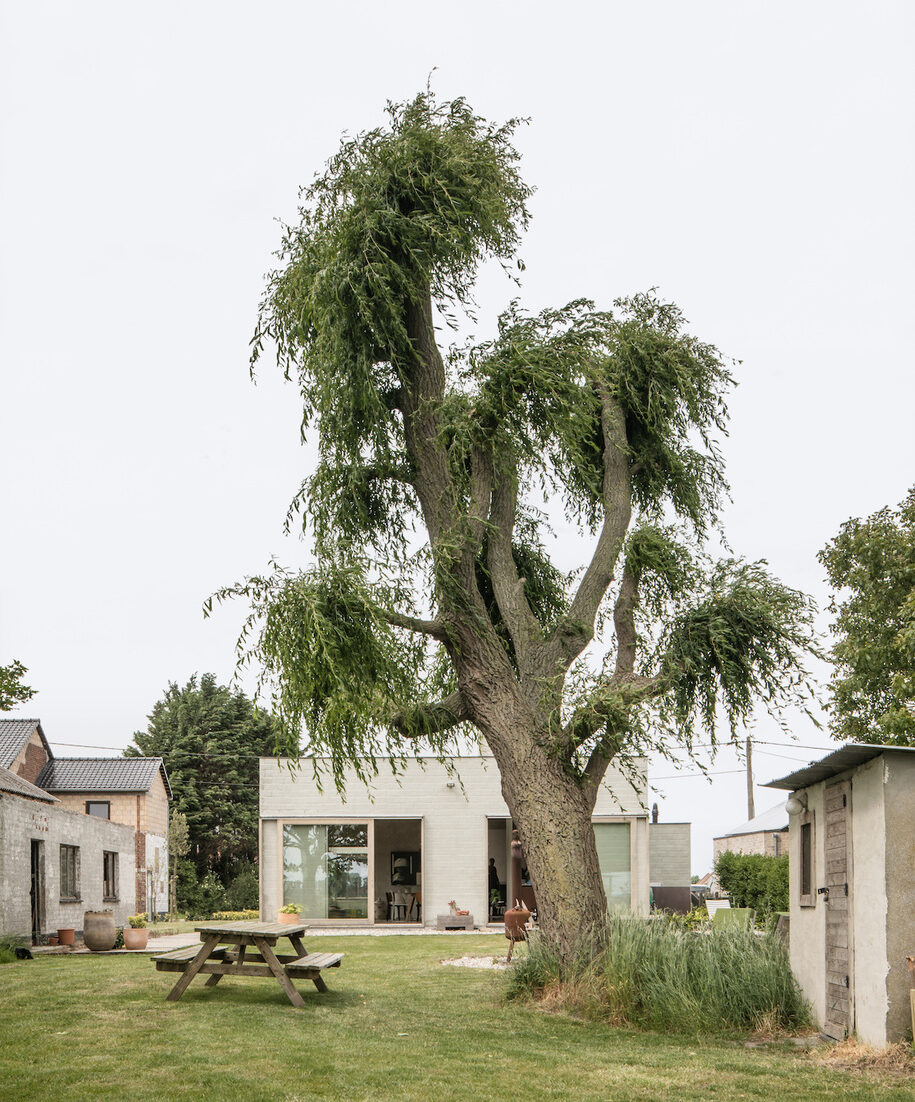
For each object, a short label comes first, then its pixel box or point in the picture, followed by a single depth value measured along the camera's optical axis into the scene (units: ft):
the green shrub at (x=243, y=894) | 132.67
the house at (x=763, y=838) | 84.07
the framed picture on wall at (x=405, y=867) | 82.79
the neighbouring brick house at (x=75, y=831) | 62.39
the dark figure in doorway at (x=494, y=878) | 84.02
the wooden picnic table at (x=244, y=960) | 34.42
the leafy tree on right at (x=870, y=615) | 77.61
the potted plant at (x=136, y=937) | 58.75
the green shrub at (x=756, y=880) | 78.64
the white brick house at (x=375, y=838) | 78.33
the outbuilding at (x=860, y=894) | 26.30
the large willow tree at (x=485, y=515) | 36.45
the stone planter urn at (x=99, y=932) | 60.54
